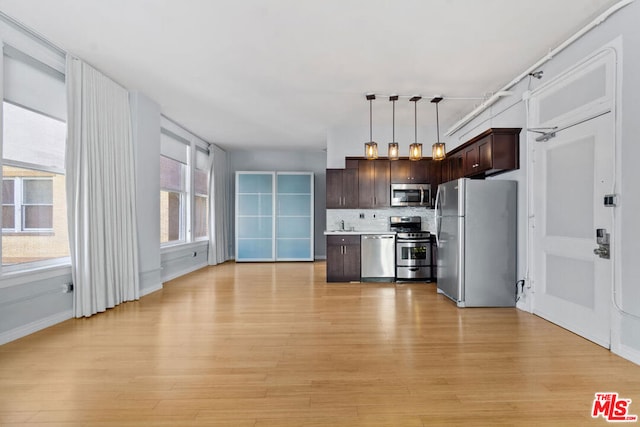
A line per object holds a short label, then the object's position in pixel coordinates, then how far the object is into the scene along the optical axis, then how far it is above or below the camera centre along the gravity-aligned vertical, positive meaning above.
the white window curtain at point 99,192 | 3.80 +0.24
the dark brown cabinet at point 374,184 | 6.46 +0.51
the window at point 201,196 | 7.64 +0.36
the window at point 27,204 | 3.27 +0.08
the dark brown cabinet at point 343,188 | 6.46 +0.44
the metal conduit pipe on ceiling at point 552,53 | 2.78 +1.61
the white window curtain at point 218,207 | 8.16 +0.11
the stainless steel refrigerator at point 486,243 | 4.35 -0.41
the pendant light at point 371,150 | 4.54 +0.81
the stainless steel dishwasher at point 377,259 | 6.02 -0.84
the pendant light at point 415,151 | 4.50 +0.79
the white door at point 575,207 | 2.98 +0.04
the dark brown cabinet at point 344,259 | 6.05 -0.84
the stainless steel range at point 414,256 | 5.99 -0.79
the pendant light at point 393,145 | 4.49 +0.86
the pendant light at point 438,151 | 4.46 +0.78
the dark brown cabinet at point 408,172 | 6.47 +0.73
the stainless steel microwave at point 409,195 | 6.43 +0.30
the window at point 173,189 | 6.33 +0.43
